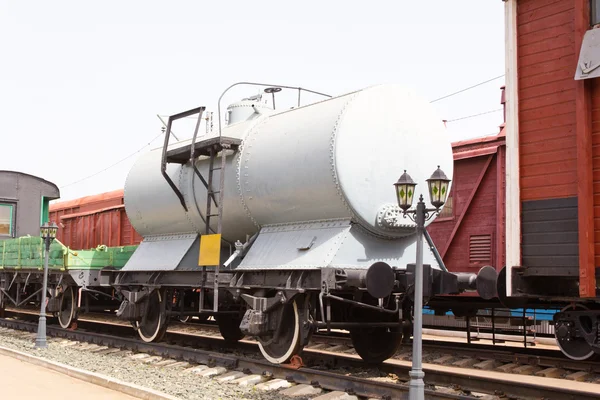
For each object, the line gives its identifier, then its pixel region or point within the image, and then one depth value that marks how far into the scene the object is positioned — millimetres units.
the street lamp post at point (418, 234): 6902
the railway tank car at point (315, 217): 9242
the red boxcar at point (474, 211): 13070
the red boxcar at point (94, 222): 20234
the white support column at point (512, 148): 8203
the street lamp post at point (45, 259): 13609
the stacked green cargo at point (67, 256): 14672
